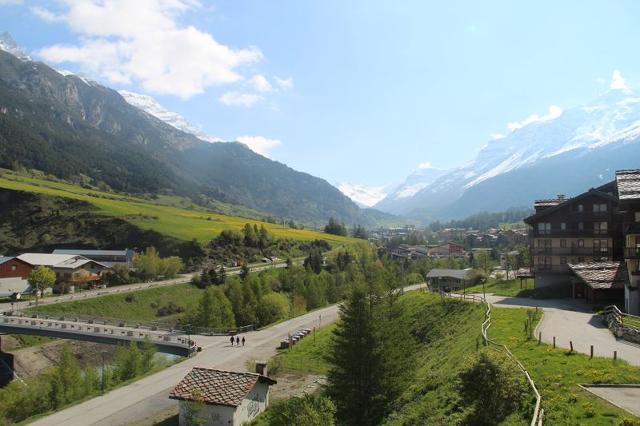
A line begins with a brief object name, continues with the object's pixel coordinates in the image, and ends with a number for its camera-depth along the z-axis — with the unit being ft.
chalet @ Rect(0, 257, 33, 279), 354.54
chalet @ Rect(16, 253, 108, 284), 381.19
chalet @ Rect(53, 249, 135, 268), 467.11
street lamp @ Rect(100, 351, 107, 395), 171.79
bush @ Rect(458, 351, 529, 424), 66.64
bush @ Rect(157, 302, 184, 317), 338.75
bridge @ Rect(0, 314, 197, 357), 200.95
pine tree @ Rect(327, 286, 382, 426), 102.56
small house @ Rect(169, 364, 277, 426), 113.29
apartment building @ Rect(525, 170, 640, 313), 219.00
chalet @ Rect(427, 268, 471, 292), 312.71
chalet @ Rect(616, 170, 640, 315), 130.21
